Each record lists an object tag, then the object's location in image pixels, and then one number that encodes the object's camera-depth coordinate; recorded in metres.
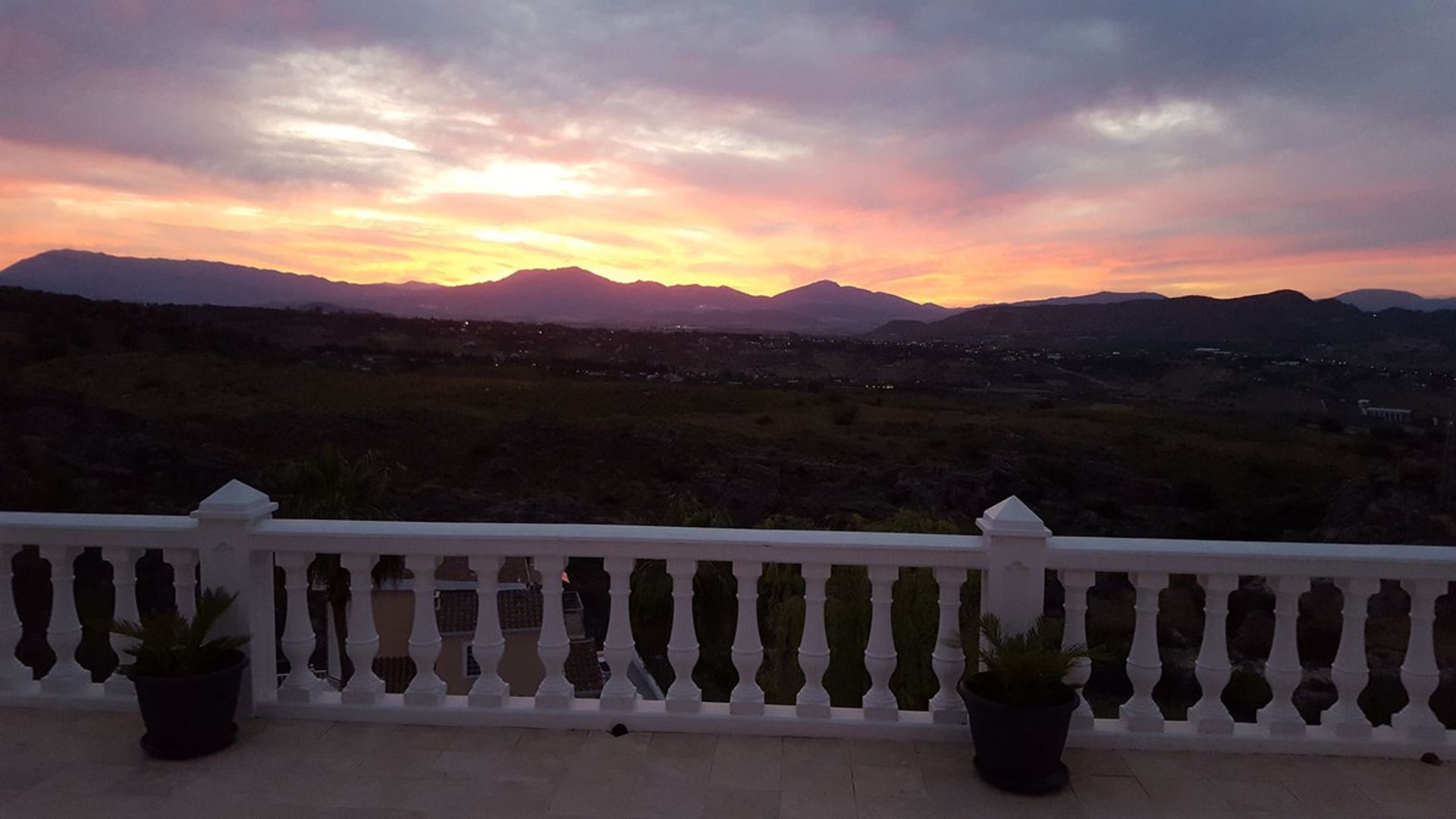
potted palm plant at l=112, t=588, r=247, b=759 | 3.09
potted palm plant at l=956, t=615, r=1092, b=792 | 2.90
